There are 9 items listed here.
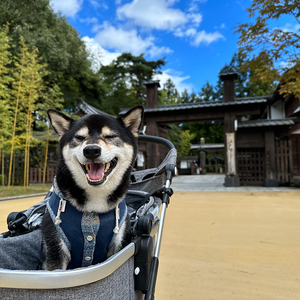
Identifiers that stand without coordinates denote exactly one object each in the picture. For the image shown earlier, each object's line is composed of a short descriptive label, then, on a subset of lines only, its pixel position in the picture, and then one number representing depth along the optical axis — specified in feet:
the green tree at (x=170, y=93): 103.14
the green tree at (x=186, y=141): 94.52
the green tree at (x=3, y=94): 23.76
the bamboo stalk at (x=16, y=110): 26.56
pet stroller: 2.37
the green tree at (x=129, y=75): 66.49
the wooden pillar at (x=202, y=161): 82.07
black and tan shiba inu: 3.84
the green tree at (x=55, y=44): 39.06
